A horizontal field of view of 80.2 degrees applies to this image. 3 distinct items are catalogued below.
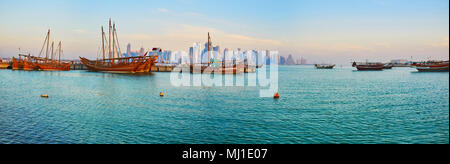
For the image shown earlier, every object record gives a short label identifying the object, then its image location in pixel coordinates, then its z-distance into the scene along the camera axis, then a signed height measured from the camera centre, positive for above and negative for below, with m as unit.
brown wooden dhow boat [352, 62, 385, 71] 148.50 +1.74
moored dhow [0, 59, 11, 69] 128.50 +3.24
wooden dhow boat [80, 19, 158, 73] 96.56 +2.59
